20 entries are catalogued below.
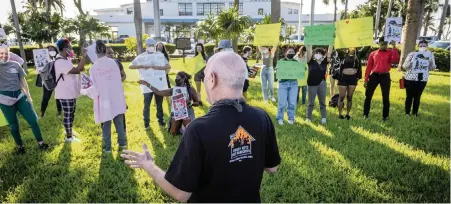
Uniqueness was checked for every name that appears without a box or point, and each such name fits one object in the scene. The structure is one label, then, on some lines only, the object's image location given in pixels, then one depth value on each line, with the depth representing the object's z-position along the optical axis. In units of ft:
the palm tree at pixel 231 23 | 48.55
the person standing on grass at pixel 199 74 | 25.14
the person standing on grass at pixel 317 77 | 21.22
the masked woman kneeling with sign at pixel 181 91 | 17.33
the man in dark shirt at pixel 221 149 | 5.09
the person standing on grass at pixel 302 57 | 23.03
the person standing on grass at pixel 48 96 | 22.61
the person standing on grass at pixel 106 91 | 15.19
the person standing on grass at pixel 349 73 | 21.83
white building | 192.03
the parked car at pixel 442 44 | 77.32
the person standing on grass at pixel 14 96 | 15.49
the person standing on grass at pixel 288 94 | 21.47
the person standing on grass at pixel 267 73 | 26.68
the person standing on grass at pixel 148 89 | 19.40
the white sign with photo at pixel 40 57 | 27.12
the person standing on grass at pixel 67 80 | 16.88
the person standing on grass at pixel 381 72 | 21.58
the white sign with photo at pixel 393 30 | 21.75
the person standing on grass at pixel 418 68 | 22.16
